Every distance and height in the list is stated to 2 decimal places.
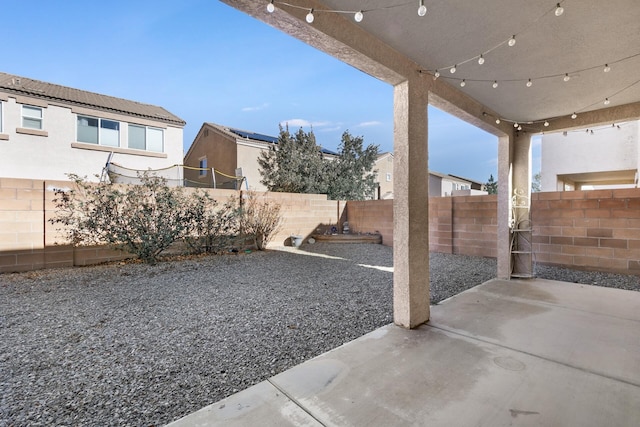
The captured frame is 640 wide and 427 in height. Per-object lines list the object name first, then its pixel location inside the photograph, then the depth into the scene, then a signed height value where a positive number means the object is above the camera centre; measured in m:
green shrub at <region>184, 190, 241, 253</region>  6.97 -0.27
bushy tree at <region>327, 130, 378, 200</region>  14.17 +2.14
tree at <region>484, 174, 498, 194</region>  25.98 +2.52
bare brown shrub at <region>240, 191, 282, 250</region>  8.08 -0.12
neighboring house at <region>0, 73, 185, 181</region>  10.14 +3.21
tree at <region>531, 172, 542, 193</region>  25.13 +2.65
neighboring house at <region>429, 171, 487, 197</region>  22.52 +2.40
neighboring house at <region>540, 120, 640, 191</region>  9.32 +1.89
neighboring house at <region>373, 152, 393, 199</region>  20.31 +2.75
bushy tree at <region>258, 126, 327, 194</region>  12.84 +2.19
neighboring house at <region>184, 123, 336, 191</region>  14.37 +3.16
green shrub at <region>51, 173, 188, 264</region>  5.55 -0.01
